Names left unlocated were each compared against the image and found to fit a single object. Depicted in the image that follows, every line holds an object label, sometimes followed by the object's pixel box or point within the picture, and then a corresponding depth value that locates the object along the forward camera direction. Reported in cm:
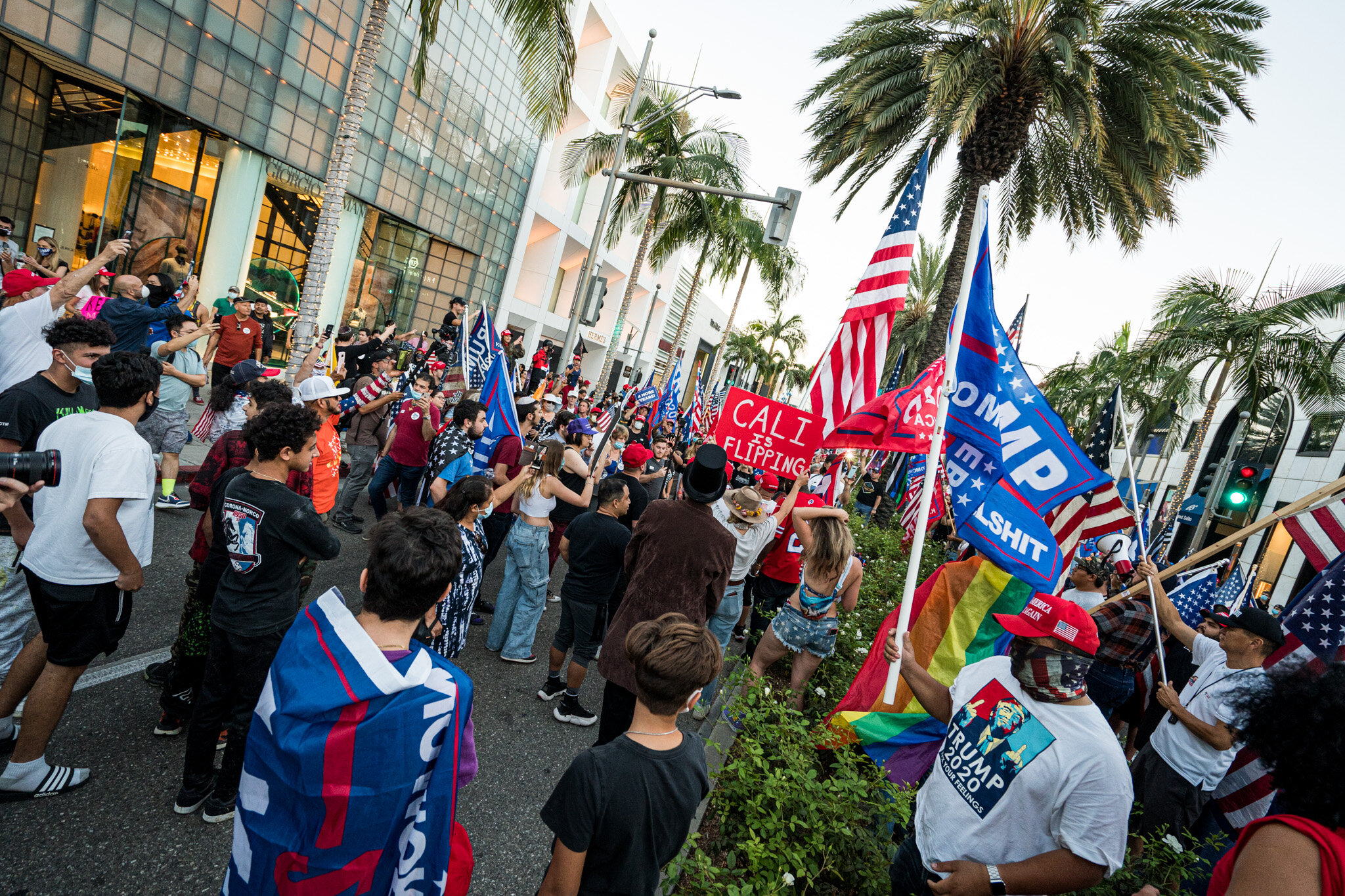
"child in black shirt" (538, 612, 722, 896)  196
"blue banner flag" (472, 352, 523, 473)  594
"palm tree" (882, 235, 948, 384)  3234
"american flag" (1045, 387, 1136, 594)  497
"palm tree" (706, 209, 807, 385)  2647
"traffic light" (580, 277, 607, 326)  1341
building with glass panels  1388
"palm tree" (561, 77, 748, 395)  2125
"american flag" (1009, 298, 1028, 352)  928
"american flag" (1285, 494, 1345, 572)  432
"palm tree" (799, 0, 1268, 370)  1038
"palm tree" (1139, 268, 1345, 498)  1507
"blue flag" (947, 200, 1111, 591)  376
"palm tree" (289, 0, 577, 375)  962
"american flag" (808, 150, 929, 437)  528
